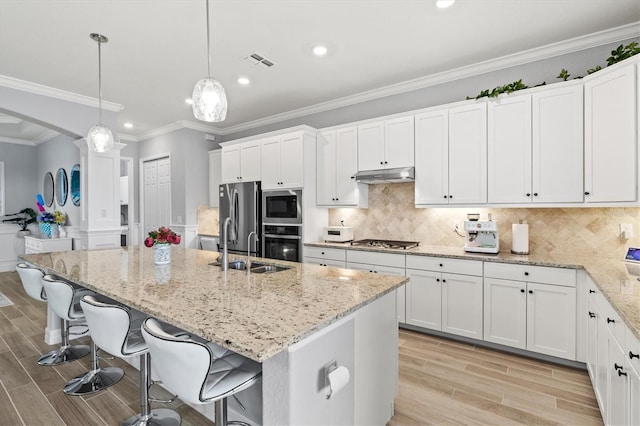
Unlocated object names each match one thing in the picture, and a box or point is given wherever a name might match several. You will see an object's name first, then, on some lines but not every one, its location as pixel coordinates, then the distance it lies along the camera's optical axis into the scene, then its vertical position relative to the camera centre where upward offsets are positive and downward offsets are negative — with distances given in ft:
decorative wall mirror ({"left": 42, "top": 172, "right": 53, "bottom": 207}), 22.92 +1.55
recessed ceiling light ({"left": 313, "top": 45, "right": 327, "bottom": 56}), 9.86 +4.99
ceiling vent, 10.44 +5.01
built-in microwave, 13.87 +0.10
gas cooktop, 11.79 -1.37
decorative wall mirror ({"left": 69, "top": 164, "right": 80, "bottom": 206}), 19.70 +1.61
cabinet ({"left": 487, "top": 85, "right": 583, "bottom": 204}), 8.95 +1.81
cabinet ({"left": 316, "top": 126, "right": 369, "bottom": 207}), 13.20 +1.67
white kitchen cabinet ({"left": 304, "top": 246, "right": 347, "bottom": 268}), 12.65 -1.94
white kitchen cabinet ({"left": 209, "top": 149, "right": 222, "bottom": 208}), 18.72 +2.01
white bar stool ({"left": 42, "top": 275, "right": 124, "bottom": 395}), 7.09 -2.50
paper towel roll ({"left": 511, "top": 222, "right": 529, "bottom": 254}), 10.03 -0.94
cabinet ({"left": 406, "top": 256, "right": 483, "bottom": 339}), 9.93 -2.85
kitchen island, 3.97 -1.51
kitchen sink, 8.37 -1.57
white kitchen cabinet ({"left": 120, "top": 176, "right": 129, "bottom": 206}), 22.36 +1.38
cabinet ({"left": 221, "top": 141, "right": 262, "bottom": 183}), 15.58 +2.39
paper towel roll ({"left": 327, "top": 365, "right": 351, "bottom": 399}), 4.24 -2.30
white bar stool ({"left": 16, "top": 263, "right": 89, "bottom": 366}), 8.23 -3.47
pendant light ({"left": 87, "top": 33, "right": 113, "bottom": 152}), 10.02 +2.23
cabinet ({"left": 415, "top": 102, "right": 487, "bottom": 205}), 10.41 +1.81
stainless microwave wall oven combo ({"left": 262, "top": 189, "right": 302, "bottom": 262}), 13.88 -0.69
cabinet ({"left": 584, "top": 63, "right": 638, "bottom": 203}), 7.61 +1.83
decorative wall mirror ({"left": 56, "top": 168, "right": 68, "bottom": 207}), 20.94 +1.56
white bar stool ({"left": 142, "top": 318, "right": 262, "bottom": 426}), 3.86 -2.09
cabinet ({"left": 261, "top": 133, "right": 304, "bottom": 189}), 13.87 +2.15
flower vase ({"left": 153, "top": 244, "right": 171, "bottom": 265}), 8.62 -1.20
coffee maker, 10.18 -0.92
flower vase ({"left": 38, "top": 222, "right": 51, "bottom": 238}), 20.34 -1.19
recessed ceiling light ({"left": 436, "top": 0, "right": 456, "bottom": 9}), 7.66 +4.98
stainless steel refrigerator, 15.25 -0.14
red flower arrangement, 8.64 -0.77
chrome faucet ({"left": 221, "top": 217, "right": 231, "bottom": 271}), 7.97 -1.22
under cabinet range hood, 11.61 +1.25
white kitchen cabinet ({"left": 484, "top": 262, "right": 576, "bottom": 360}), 8.55 -2.82
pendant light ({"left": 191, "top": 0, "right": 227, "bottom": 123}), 6.59 +2.30
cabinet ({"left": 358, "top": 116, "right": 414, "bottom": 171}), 11.82 +2.49
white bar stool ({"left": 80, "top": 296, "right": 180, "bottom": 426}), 5.37 -2.31
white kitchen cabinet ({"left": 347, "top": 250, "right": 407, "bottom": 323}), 11.28 -2.00
